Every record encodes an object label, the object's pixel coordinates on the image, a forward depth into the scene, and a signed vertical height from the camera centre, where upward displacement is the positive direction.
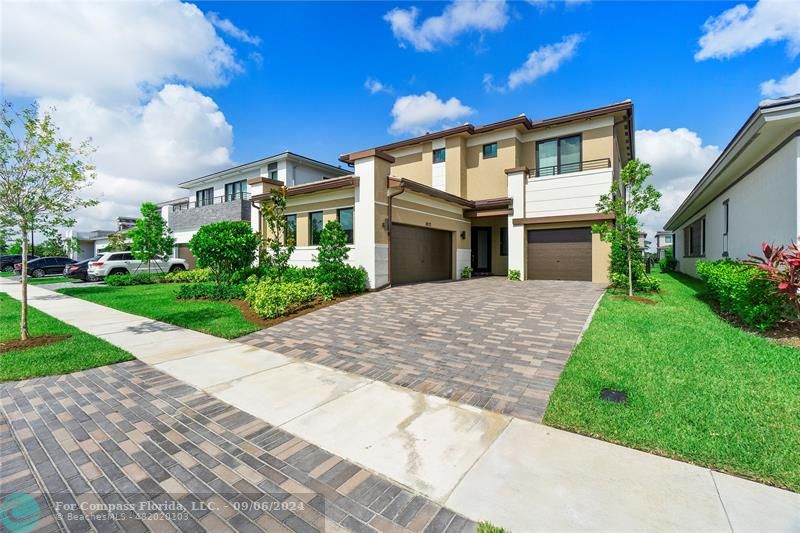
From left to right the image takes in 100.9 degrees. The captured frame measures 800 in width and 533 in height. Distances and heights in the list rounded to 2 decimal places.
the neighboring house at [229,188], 22.94 +6.44
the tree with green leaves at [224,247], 12.05 +0.76
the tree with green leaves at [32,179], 6.20 +1.74
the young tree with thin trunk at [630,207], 10.08 +1.83
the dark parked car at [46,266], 26.78 +0.21
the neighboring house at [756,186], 6.57 +2.23
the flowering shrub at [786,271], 5.75 -0.14
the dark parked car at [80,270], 21.17 -0.11
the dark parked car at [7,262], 32.00 +0.61
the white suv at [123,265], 20.50 +0.19
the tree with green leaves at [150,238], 20.41 +1.88
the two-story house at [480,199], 12.48 +2.94
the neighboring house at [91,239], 42.91 +3.90
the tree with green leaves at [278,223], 11.73 +1.57
